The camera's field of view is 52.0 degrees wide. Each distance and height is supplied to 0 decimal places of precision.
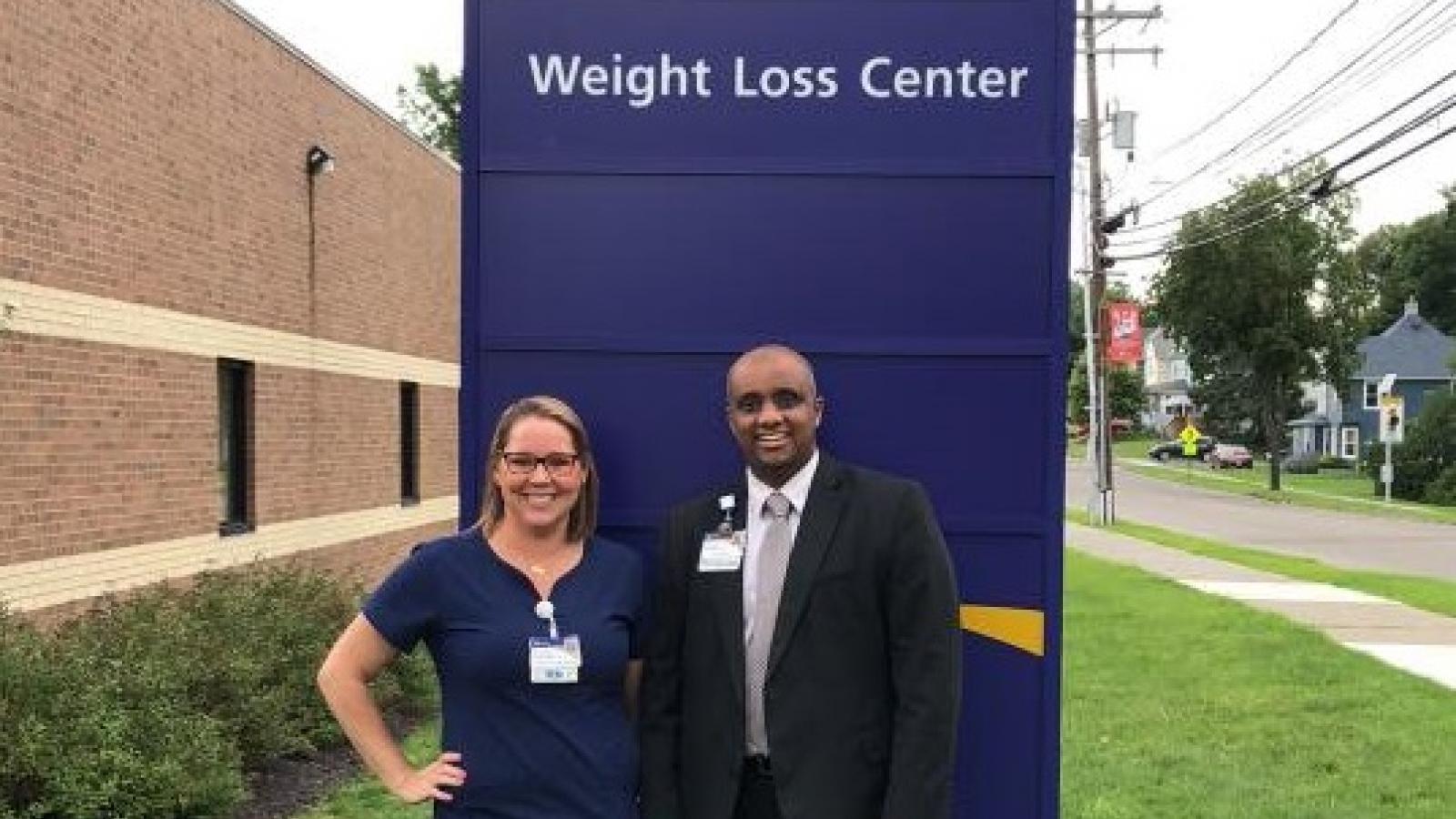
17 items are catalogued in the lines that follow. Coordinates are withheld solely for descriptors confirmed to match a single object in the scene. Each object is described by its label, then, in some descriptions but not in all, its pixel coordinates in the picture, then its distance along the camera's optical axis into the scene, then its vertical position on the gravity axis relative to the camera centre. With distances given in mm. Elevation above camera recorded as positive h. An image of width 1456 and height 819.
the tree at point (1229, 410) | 79750 -2216
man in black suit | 2840 -533
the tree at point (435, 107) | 47531 +8465
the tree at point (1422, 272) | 85812 +5831
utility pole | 34688 +3160
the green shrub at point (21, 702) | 5758 -1380
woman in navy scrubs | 2824 -531
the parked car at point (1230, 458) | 72875 -4295
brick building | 8273 +470
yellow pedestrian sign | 46375 -2092
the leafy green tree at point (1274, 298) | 50844 +2560
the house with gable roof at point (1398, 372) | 71188 -68
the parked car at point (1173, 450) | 82438 -4466
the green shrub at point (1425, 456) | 48188 -2772
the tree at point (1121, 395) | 91625 -1692
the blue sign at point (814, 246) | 3477 +292
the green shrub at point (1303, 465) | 67688 -4405
